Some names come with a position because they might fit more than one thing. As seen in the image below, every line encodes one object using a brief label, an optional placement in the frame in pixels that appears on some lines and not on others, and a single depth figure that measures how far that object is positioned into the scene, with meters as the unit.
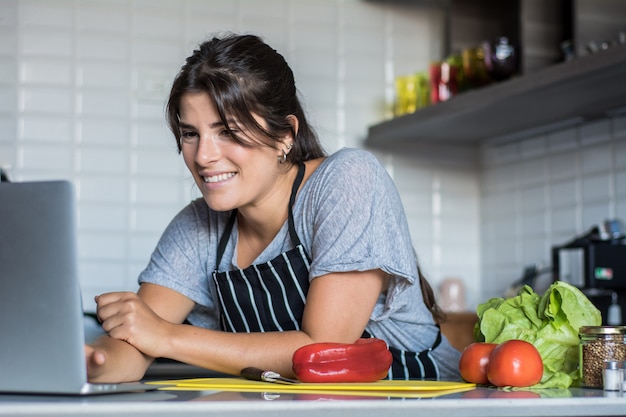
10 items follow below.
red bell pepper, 1.22
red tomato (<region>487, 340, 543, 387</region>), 1.23
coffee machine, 2.74
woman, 1.40
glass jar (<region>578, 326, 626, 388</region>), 1.24
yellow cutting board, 1.11
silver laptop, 0.93
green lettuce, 1.35
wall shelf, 2.53
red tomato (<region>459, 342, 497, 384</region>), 1.29
